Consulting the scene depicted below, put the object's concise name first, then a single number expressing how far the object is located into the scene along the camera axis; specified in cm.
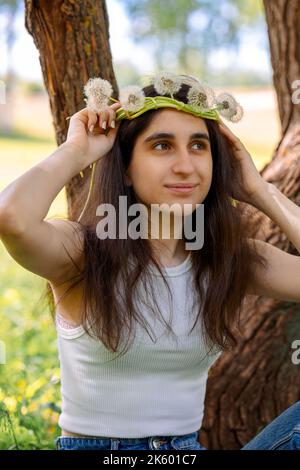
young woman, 236
